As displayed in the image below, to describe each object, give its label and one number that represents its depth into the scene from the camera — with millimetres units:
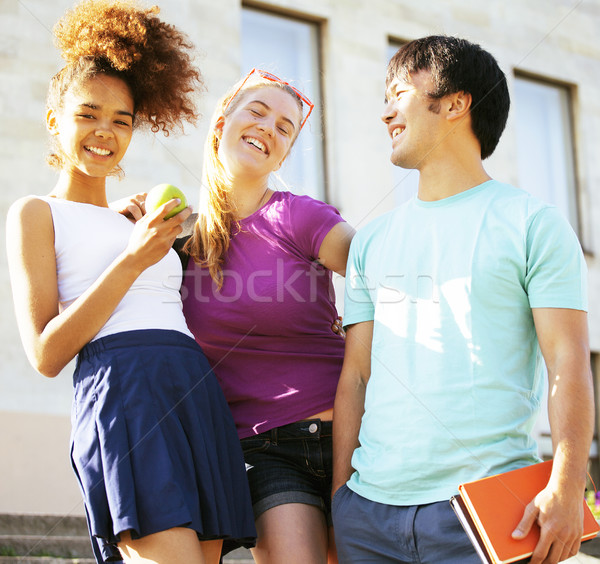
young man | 2225
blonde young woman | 2709
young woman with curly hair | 2283
